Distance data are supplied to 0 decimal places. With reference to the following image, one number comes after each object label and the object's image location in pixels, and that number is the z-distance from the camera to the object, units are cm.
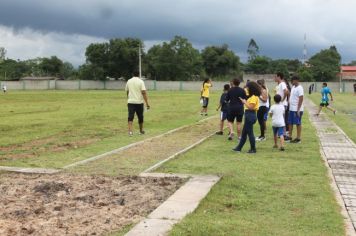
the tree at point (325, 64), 10106
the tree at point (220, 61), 10624
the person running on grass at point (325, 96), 2592
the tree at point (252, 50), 13275
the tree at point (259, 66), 11394
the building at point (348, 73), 10366
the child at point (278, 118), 1190
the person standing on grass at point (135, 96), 1485
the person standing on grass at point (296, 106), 1341
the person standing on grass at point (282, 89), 1364
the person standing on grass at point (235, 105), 1297
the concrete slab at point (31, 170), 848
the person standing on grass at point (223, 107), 1472
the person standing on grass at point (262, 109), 1341
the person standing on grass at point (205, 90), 2306
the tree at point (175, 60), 9894
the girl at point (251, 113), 1131
